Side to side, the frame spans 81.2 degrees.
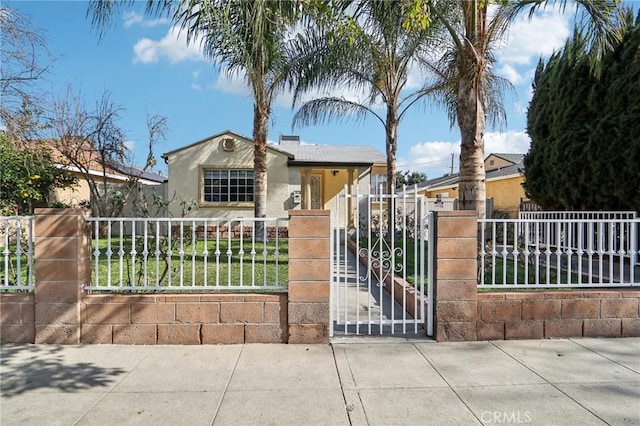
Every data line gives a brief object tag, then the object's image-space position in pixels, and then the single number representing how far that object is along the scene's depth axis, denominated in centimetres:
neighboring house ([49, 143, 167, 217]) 1358
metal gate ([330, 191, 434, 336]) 438
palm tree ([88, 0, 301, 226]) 456
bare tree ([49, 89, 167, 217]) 1297
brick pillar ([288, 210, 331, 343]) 418
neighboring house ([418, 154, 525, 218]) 1830
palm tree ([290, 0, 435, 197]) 885
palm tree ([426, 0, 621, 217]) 532
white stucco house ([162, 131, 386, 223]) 1481
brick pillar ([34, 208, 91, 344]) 413
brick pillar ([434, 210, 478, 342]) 426
